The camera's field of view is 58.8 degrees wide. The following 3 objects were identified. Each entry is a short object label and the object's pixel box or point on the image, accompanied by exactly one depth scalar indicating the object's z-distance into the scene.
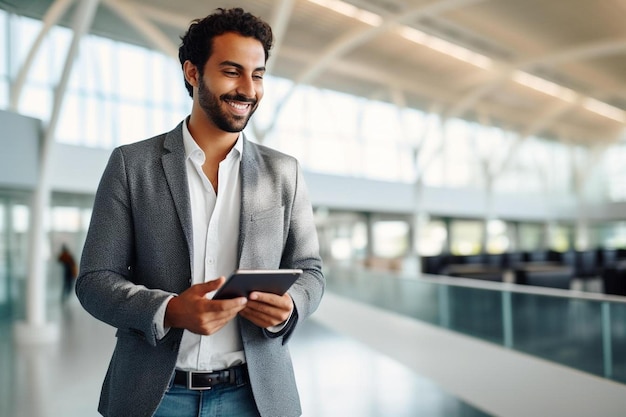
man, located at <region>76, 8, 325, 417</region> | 1.89
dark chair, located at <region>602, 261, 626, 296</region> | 11.34
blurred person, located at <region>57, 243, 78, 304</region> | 16.19
